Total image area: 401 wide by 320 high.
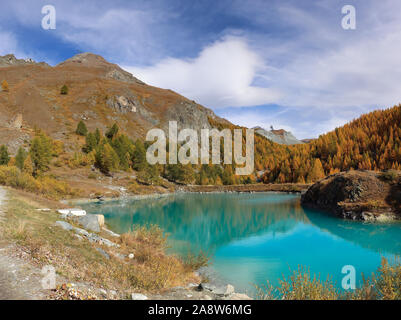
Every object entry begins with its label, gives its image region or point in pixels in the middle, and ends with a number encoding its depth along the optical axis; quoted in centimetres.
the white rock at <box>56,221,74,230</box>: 1325
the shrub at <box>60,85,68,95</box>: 11031
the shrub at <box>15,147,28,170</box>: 4219
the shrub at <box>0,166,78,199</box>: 2719
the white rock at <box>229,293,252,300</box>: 847
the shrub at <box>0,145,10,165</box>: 4378
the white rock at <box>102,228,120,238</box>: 1718
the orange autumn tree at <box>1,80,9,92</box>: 9956
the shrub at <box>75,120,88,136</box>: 7898
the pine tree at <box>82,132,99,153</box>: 6950
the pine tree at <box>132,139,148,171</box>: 7138
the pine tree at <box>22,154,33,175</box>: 4064
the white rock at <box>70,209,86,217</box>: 1877
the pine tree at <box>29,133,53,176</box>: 4602
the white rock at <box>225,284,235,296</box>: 888
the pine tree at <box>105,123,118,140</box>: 8650
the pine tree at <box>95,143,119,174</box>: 6147
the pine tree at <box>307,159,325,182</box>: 9488
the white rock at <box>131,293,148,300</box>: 678
